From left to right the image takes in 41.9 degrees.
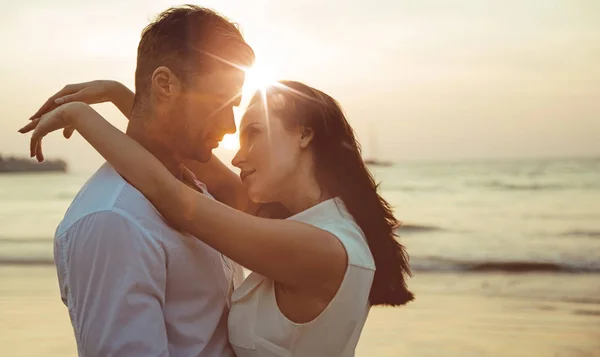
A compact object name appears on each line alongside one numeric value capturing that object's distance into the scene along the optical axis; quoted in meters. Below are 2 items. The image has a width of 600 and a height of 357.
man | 1.99
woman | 2.25
